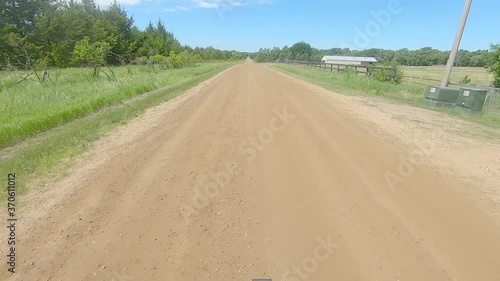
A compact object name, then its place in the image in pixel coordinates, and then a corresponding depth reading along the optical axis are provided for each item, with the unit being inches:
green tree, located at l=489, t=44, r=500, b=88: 757.7
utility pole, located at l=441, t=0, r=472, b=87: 444.9
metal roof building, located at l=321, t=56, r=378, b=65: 3238.7
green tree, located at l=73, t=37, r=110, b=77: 762.8
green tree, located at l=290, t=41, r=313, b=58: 5191.9
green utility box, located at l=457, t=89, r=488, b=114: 397.7
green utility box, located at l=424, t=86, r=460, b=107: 439.6
